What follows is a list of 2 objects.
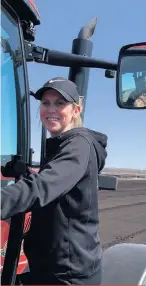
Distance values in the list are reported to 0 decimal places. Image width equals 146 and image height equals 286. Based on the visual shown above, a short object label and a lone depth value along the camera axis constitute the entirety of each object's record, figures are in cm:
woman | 187
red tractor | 201
